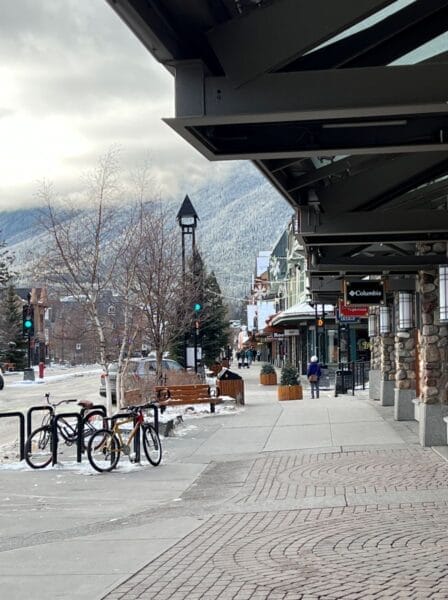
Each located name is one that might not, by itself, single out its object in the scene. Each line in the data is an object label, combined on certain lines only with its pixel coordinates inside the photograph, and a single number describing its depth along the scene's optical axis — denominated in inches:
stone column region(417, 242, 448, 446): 582.2
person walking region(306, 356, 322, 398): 1209.7
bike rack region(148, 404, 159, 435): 574.1
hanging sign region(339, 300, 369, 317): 1189.8
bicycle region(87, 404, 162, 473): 520.5
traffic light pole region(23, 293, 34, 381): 1576.0
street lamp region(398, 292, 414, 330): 714.8
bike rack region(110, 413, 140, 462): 531.8
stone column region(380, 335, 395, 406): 927.7
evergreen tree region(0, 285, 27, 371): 2967.5
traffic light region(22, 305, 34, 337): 1576.0
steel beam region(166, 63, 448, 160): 223.0
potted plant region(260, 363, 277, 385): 1667.1
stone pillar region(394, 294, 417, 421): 754.8
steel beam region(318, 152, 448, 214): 444.5
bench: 872.3
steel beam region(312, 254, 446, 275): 551.6
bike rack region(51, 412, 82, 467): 534.3
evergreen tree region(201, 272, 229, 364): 1964.6
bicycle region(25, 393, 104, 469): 539.5
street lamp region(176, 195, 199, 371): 1143.0
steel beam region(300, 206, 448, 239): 447.5
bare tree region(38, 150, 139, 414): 746.2
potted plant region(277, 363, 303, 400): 1136.8
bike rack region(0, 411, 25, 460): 532.8
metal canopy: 220.8
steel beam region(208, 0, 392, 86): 213.5
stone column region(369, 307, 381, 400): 1067.3
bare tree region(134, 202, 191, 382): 963.3
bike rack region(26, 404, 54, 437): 551.8
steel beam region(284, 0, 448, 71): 252.4
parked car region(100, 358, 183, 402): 991.9
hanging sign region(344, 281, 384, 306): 725.9
